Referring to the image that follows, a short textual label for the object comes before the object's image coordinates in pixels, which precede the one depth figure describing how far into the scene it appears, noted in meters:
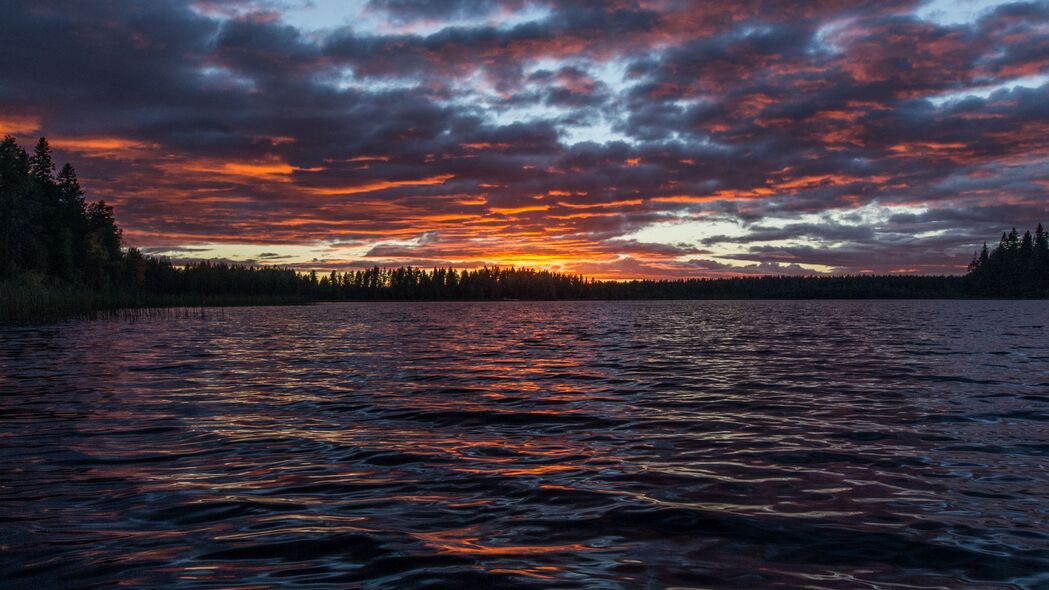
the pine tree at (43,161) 103.67
